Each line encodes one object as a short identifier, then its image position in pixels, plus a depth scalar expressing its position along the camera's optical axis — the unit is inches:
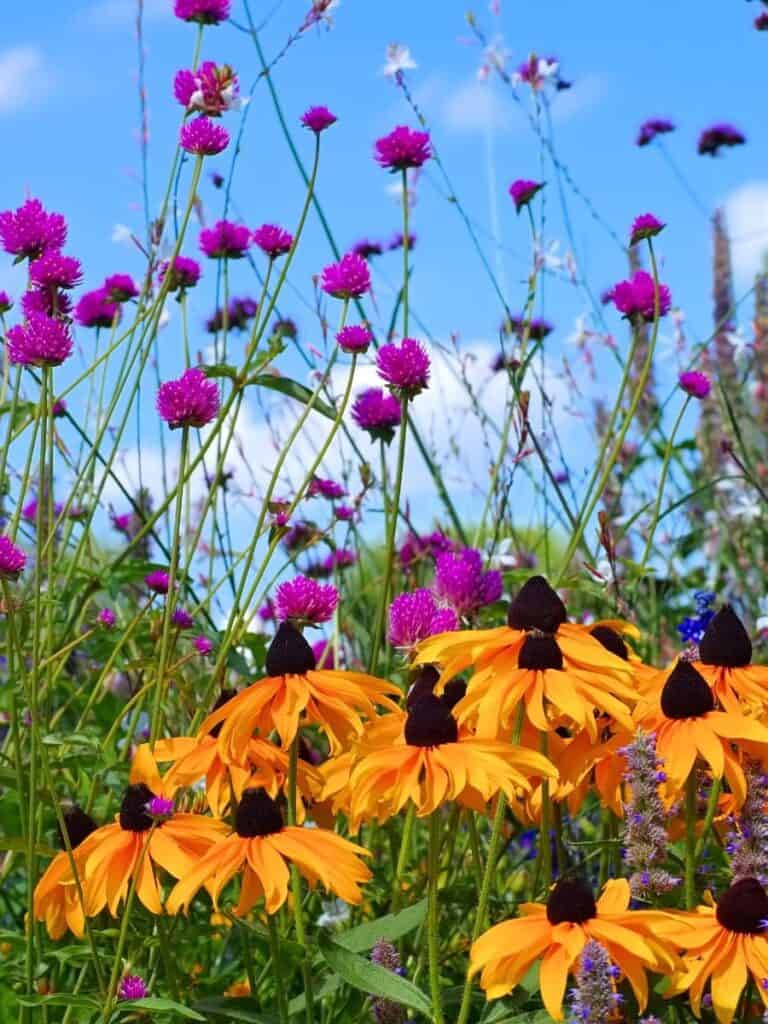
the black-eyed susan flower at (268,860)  56.1
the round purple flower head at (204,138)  89.0
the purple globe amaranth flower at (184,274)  107.6
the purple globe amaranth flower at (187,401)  72.5
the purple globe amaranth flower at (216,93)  93.4
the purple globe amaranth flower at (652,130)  194.7
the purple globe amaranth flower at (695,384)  110.3
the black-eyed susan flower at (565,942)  52.5
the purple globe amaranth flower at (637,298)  92.0
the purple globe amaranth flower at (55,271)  81.2
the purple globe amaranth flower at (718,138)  212.1
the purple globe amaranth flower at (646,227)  91.6
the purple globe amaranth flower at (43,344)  71.4
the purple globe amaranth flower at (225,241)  108.3
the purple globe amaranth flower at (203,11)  99.5
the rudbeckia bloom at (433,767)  56.1
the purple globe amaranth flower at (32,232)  84.7
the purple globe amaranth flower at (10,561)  64.6
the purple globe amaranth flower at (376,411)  98.0
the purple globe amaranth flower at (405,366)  77.1
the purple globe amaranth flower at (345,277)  88.4
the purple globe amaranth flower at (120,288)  109.5
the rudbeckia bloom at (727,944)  54.6
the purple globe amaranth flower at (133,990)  65.0
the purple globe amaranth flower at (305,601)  69.1
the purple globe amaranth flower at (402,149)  98.9
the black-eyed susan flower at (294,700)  64.0
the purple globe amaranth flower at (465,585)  78.2
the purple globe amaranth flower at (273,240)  95.3
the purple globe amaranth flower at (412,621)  71.5
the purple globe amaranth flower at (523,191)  124.4
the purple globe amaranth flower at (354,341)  83.4
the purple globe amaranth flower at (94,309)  113.9
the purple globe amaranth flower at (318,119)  97.3
